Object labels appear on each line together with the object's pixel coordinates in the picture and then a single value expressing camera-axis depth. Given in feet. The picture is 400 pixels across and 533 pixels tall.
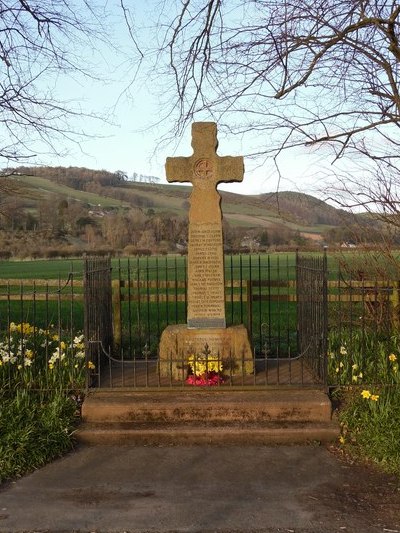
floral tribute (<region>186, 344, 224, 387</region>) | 22.30
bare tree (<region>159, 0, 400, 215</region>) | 22.02
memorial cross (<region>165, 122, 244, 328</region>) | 24.06
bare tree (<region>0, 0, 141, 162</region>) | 22.65
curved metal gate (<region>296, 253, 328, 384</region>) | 21.88
